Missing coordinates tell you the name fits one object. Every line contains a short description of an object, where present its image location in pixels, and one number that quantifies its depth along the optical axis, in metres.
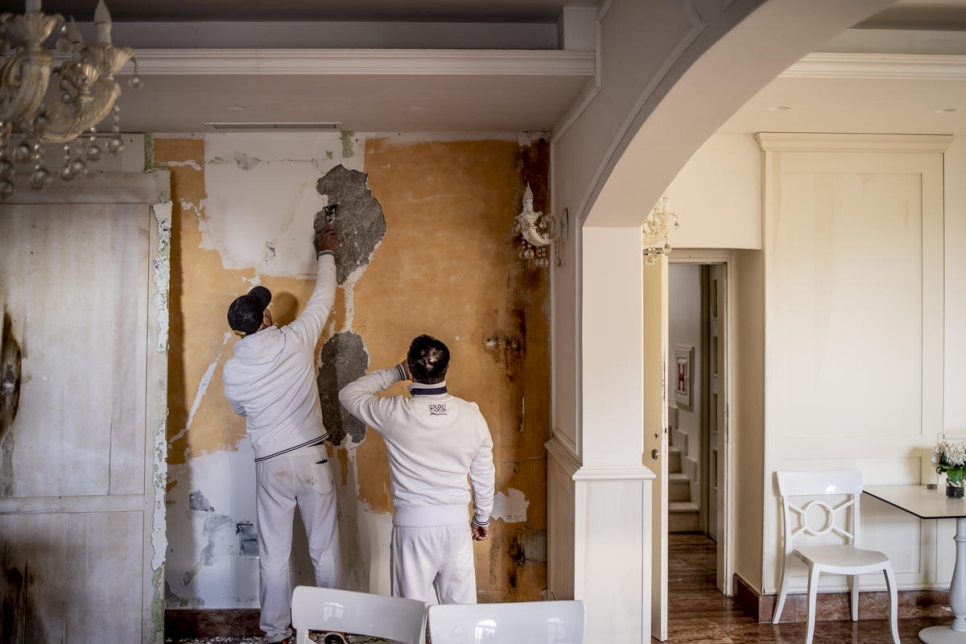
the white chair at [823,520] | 4.09
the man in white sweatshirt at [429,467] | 3.16
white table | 4.06
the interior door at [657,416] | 4.06
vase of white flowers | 4.09
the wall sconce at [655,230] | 3.85
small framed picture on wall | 6.36
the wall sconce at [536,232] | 3.63
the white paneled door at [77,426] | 4.03
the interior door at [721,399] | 4.75
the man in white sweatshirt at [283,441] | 3.65
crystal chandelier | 1.65
